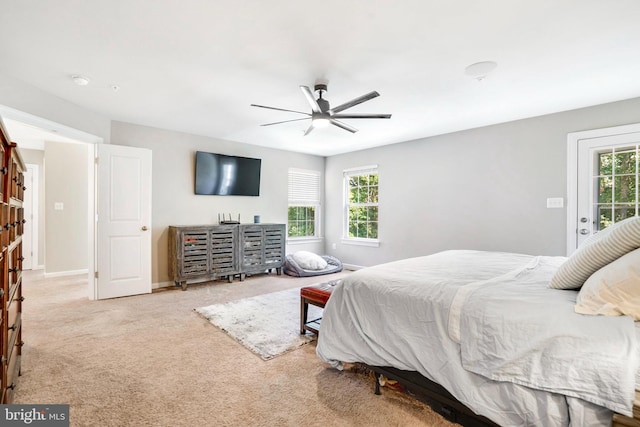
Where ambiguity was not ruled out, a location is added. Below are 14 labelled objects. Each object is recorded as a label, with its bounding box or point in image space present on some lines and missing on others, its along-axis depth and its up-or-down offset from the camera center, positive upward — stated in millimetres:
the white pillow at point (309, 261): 5477 -852
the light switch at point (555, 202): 3678 +166
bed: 1143 -560
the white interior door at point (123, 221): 3914 -108
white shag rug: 2615 -1118
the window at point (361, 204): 5832 +202
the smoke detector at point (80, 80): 2812 +1266
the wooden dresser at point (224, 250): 4465 -596
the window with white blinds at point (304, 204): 6305 +222
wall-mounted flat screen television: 4961 +675
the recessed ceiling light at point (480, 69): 2510 +1250
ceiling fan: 2800 +968
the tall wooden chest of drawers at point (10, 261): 1444 -276
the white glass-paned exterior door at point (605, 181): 3289 +389
